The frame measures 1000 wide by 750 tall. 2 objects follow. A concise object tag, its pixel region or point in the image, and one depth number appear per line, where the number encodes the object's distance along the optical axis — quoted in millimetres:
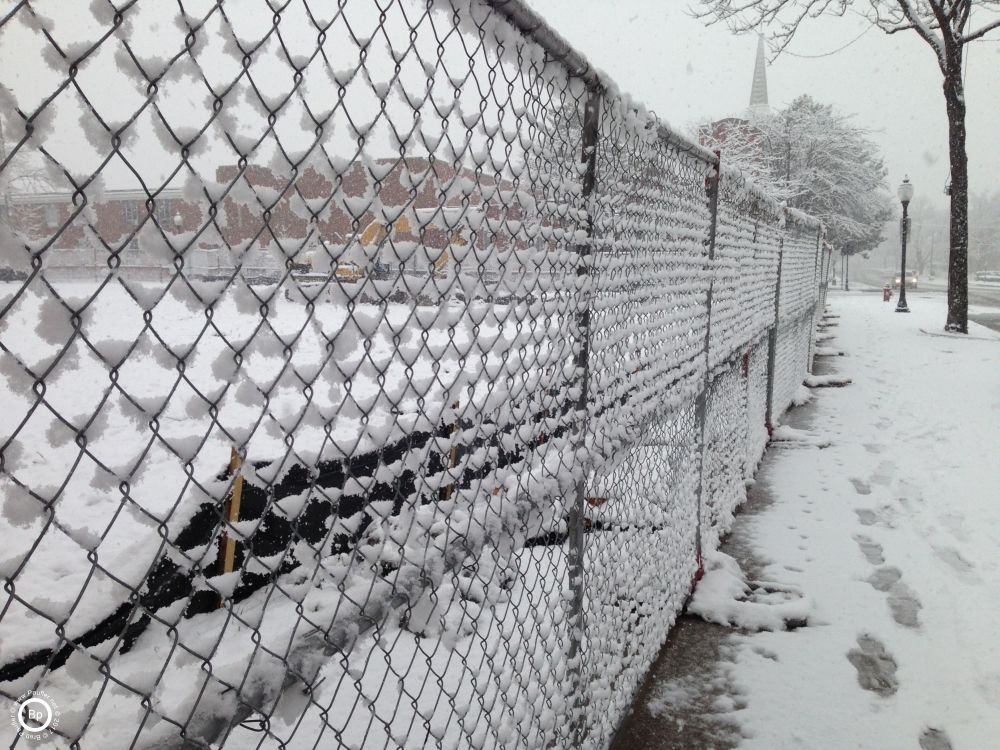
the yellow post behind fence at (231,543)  3575
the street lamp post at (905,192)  20969
